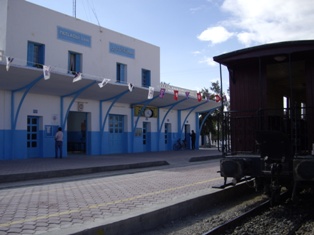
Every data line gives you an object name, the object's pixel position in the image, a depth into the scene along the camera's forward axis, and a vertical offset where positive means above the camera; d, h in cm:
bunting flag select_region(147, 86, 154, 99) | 2103 +236
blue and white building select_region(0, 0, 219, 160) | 1734 +228
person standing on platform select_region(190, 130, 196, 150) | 2978 -38
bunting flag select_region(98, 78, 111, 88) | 1816 +253
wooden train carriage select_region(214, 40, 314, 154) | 714 +89
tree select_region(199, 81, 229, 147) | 4185 +75
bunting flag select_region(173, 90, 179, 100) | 2308 +246
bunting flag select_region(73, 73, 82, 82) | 1677 +259
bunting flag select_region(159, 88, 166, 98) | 2216 +248
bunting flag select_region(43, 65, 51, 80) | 1524 +259
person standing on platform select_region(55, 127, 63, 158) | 1822 -30
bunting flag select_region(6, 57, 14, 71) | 1403 +281
